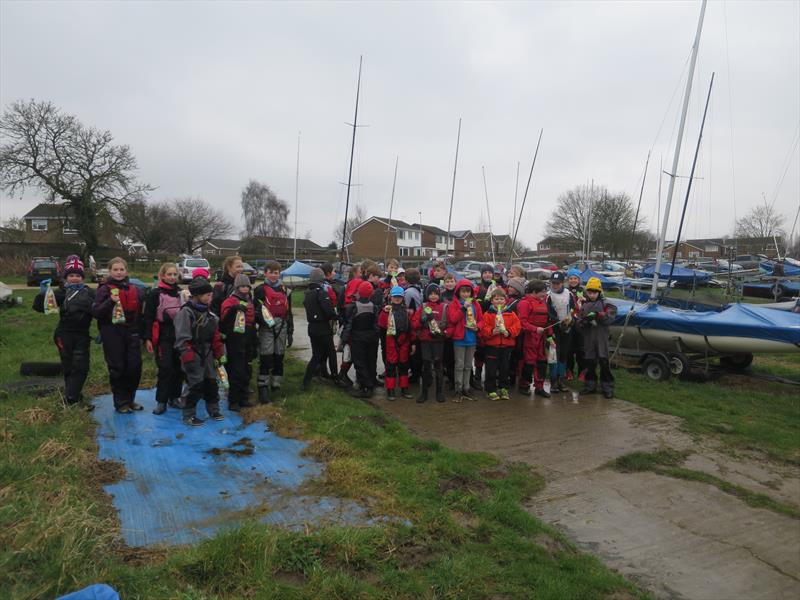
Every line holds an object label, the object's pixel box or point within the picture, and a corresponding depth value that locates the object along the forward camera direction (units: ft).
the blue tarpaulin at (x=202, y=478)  12.26
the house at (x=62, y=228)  122.52
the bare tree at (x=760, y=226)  146.51
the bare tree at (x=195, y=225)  192.85
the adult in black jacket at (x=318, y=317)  23.81
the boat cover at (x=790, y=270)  89.92
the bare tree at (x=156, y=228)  154.04
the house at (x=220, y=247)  220.02
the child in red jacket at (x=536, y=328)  25.32
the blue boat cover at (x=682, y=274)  71.56
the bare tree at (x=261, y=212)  234.58
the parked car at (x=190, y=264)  97.09
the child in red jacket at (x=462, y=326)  23.98
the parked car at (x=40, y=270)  86.17
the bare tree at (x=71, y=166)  113.60
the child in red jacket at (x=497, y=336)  24.35
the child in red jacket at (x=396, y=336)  23.90
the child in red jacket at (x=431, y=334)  23.63
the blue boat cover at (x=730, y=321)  25.94
